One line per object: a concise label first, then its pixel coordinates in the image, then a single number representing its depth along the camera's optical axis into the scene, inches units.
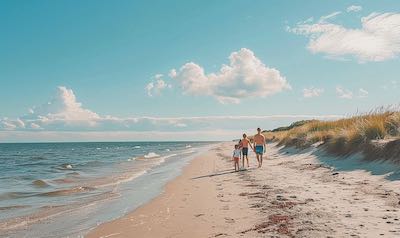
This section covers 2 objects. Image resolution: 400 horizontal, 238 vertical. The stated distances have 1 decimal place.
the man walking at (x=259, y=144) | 776.3
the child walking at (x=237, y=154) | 751.5
